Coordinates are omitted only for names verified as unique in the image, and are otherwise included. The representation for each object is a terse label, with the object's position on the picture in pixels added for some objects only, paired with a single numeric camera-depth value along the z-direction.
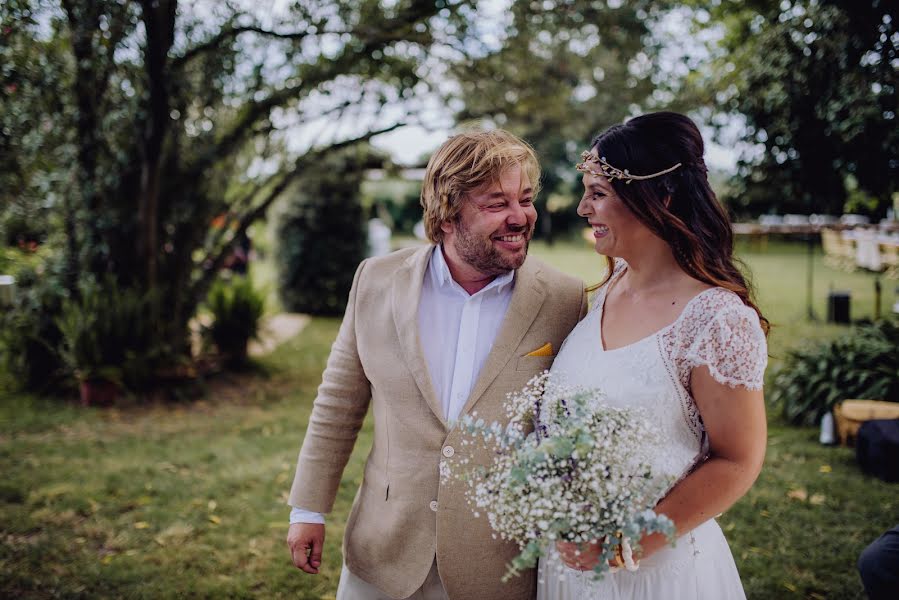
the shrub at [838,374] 6.51
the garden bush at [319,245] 13.82
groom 2.31
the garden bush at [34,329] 7.71
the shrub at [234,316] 9.15
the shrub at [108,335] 7.28
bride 1.87
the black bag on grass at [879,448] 5.32
